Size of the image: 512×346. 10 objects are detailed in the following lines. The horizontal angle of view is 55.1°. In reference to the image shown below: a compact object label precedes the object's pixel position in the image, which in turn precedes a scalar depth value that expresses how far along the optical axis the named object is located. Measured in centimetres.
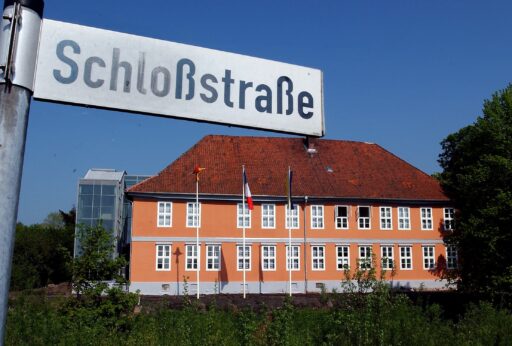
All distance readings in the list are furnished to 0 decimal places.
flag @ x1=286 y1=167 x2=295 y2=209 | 2914
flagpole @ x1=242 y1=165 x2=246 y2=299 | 3086
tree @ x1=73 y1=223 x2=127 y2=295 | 1202
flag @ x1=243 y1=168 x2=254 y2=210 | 2938
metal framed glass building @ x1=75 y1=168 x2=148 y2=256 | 3756
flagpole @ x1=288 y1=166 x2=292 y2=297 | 2858
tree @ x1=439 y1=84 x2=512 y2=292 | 2473
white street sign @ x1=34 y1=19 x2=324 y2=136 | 199
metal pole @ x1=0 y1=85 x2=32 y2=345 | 174
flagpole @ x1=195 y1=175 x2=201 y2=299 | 2974
